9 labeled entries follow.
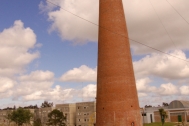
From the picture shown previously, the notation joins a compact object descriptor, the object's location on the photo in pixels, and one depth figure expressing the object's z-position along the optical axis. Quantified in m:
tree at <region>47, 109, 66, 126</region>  56.59
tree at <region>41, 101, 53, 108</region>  118.38
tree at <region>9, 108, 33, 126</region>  67.38
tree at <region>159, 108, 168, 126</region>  51.96
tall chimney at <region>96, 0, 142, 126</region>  19.58
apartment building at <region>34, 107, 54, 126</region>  76.69
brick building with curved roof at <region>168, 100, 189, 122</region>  65.81
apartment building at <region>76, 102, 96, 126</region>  63.40
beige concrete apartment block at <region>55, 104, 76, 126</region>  69.12
